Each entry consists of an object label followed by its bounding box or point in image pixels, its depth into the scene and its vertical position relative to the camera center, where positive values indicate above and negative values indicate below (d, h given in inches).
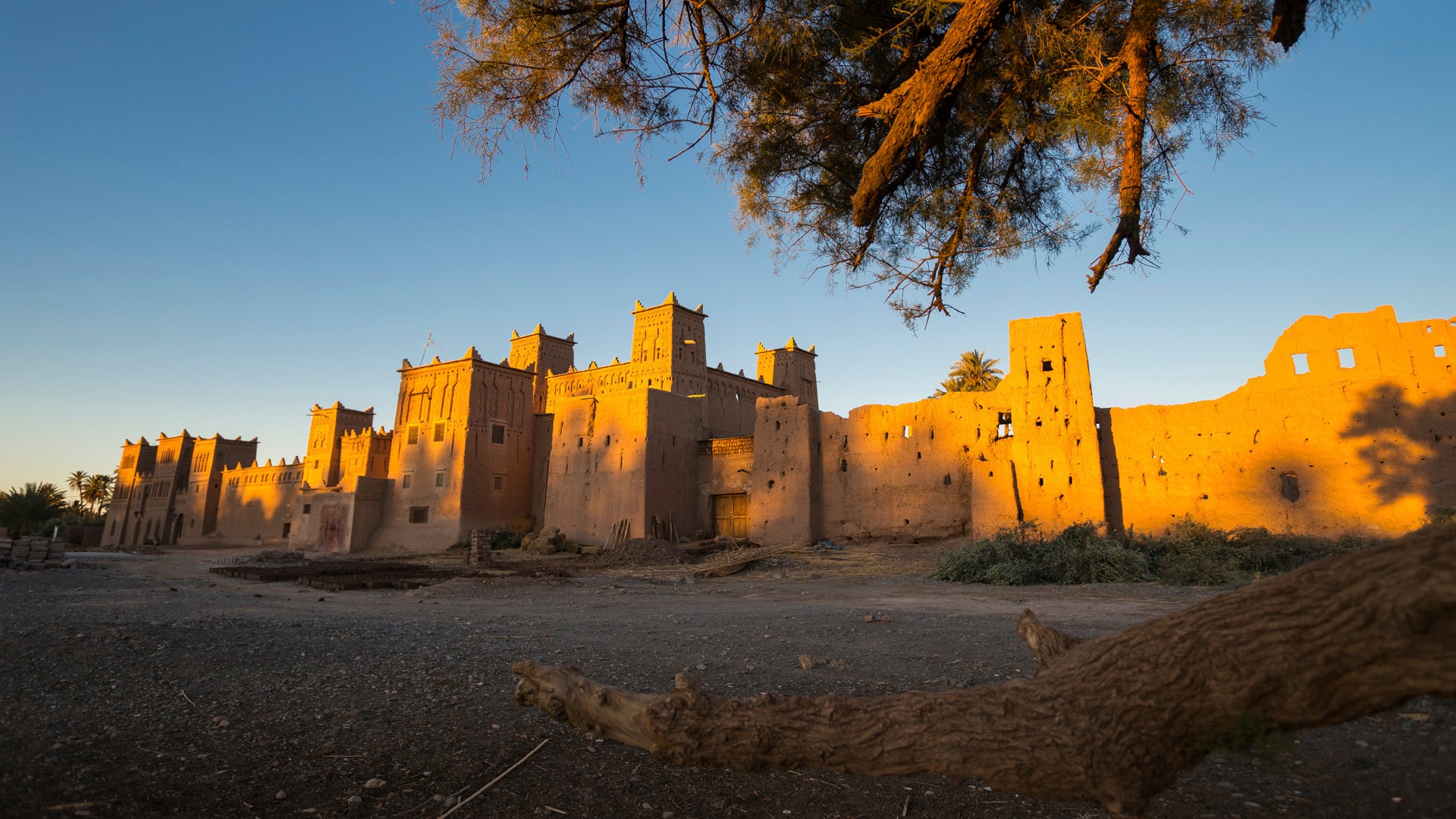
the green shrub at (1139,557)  506.9 -2.0
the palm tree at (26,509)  1425.9 +65.9
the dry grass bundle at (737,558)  632.4 -7.3
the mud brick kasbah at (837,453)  561.3 +101.4
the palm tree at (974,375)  1403.8 +329.2
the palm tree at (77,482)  2532.0 +204.0
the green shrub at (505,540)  1057.5 +11.7
